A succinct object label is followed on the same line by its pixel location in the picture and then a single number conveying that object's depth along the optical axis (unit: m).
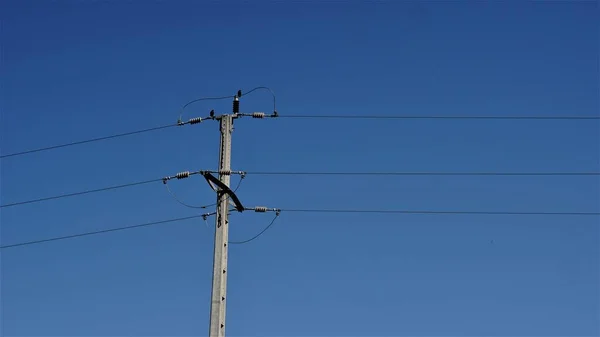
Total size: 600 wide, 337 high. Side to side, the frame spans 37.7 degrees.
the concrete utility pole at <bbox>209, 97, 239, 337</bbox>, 18.34
